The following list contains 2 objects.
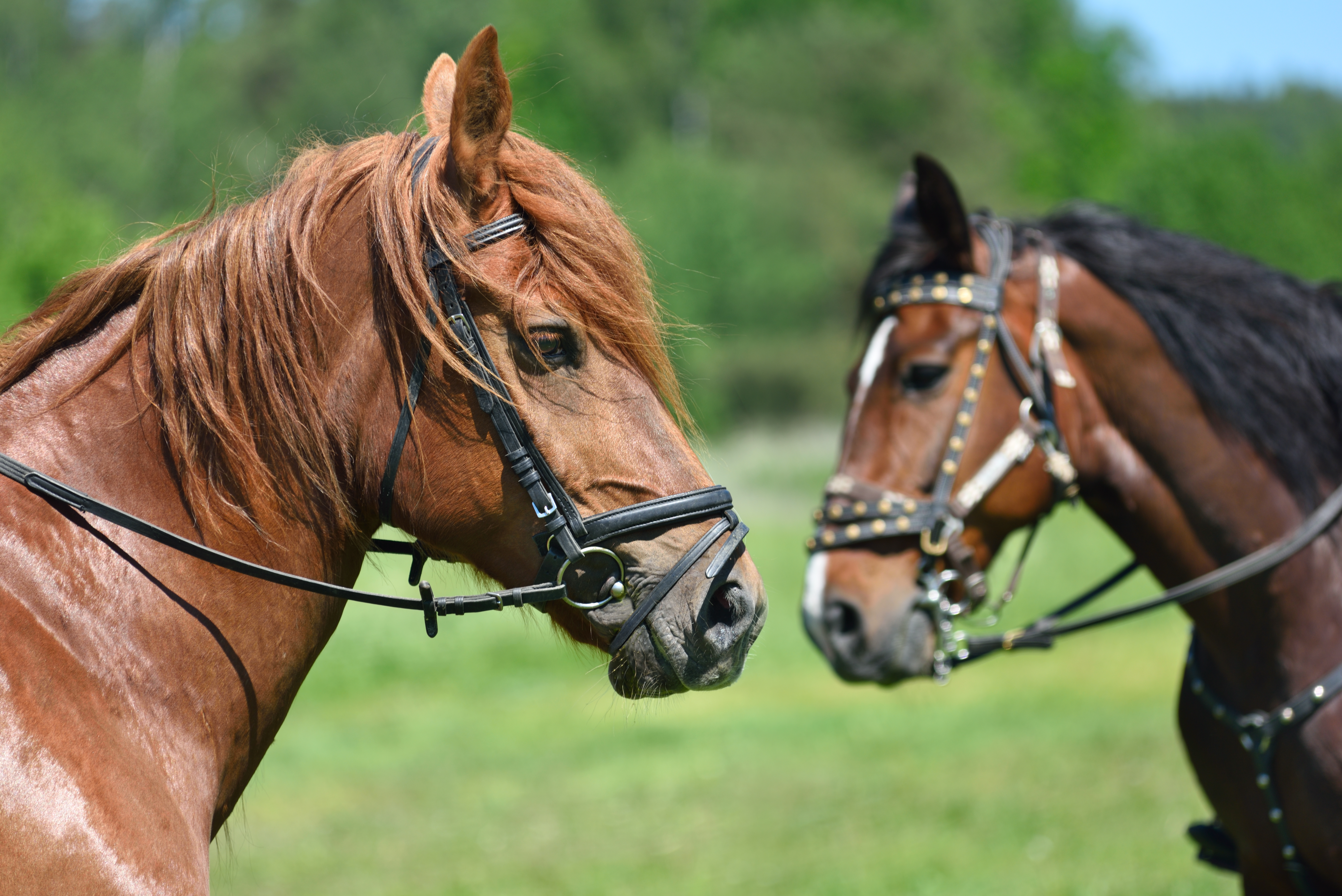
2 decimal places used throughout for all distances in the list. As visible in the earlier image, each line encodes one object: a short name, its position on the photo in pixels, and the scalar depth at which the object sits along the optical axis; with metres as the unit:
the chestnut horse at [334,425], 10.69
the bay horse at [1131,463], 11.35
